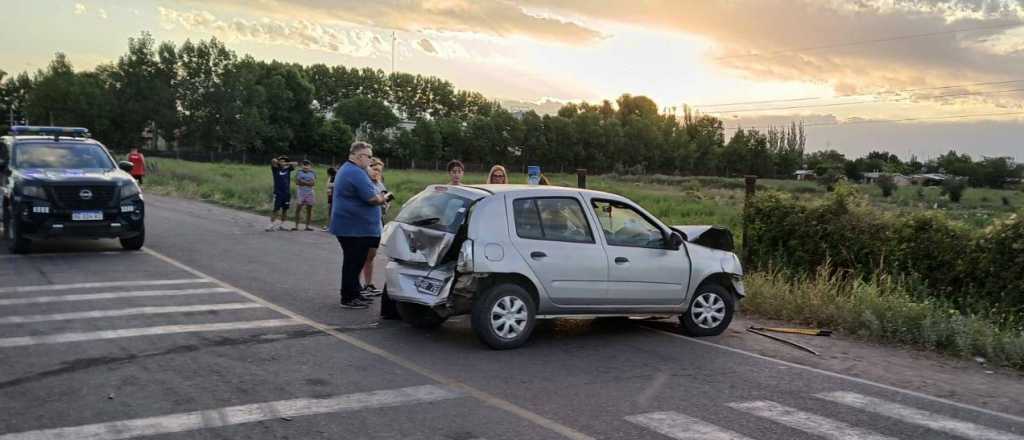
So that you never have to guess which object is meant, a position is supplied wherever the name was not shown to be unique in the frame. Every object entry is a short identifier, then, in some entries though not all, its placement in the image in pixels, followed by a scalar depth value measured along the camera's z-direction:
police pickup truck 12.70
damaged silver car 7.68
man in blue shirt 9.44
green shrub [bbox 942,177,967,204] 64.50
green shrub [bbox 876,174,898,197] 66.94
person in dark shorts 18.39
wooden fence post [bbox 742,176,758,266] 13.16
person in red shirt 23.14
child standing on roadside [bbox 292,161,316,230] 17.94
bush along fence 11.03
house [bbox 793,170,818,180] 97.29
